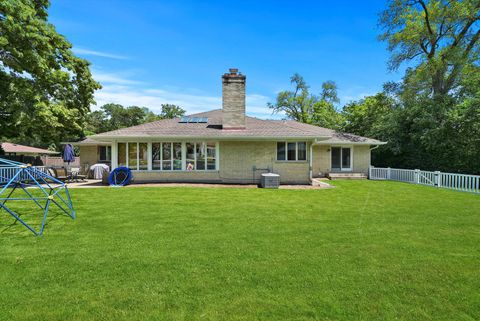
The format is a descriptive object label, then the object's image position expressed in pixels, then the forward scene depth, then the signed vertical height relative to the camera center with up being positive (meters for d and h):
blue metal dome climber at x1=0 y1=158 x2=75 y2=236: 6.61 -1.47
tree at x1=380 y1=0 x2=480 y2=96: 19.83 +10.03
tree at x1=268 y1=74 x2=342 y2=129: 43.38 +10.03
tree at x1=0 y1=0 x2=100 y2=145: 14.51 +5.33
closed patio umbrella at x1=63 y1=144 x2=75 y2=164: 15.84 +0.36
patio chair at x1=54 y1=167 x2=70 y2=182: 15.06 -0.81
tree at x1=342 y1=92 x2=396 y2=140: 22.44 +4.17
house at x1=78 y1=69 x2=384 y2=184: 15.11 +0.32
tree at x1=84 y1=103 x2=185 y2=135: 55.07 +9.48
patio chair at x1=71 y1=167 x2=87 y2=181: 15.48 -0.94
